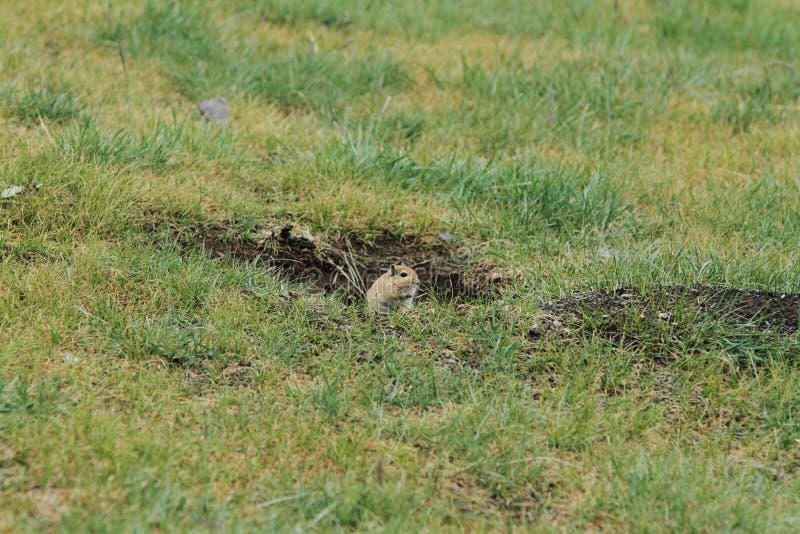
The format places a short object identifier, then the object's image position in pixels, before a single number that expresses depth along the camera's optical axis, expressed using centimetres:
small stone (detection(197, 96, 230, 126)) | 1202
